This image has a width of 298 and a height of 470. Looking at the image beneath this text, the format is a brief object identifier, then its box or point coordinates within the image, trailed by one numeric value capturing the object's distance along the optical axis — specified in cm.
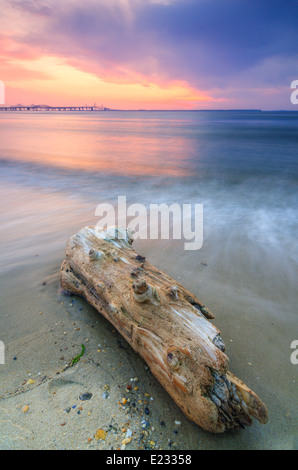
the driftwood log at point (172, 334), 204
